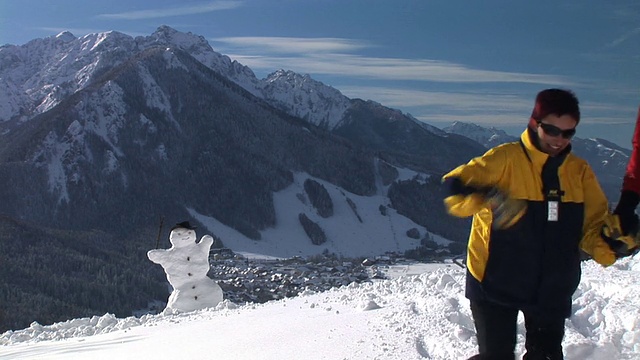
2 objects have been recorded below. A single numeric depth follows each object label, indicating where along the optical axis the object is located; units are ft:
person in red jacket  13.34
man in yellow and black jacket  13.11
